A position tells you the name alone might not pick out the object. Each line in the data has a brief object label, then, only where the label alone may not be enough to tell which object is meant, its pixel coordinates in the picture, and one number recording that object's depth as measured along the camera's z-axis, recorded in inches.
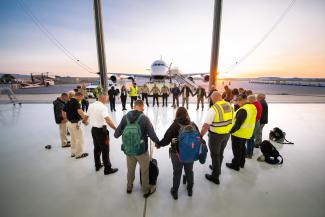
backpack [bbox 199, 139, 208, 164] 69.2
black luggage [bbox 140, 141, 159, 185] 83.7
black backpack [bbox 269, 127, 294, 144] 151.4
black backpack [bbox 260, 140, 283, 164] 113.8
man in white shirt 89.9
